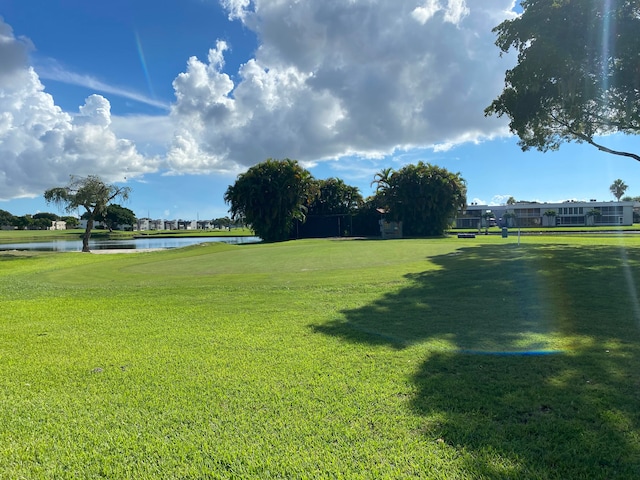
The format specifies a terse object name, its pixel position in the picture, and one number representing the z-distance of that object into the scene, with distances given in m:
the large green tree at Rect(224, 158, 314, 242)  40.22
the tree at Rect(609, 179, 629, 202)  114.69
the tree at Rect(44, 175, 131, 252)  29.88
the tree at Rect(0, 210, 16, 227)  121.00
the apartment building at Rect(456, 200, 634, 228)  93.69
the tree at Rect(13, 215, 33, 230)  125.14
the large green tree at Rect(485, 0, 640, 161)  14.89
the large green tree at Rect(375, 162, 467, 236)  43.97
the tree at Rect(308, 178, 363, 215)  50.62
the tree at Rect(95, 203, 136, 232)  98.94
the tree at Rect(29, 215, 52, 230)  128.79
